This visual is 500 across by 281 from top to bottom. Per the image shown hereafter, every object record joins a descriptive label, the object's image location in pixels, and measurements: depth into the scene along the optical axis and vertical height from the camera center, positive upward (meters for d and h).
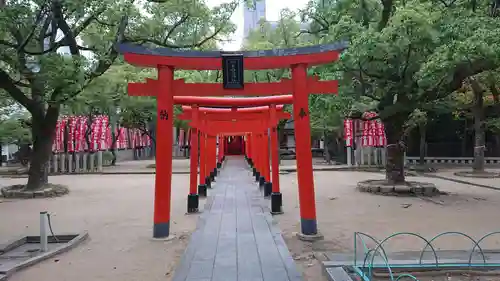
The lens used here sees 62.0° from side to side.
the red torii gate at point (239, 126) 10.59 +0.76
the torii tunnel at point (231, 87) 7.32 +1.11
